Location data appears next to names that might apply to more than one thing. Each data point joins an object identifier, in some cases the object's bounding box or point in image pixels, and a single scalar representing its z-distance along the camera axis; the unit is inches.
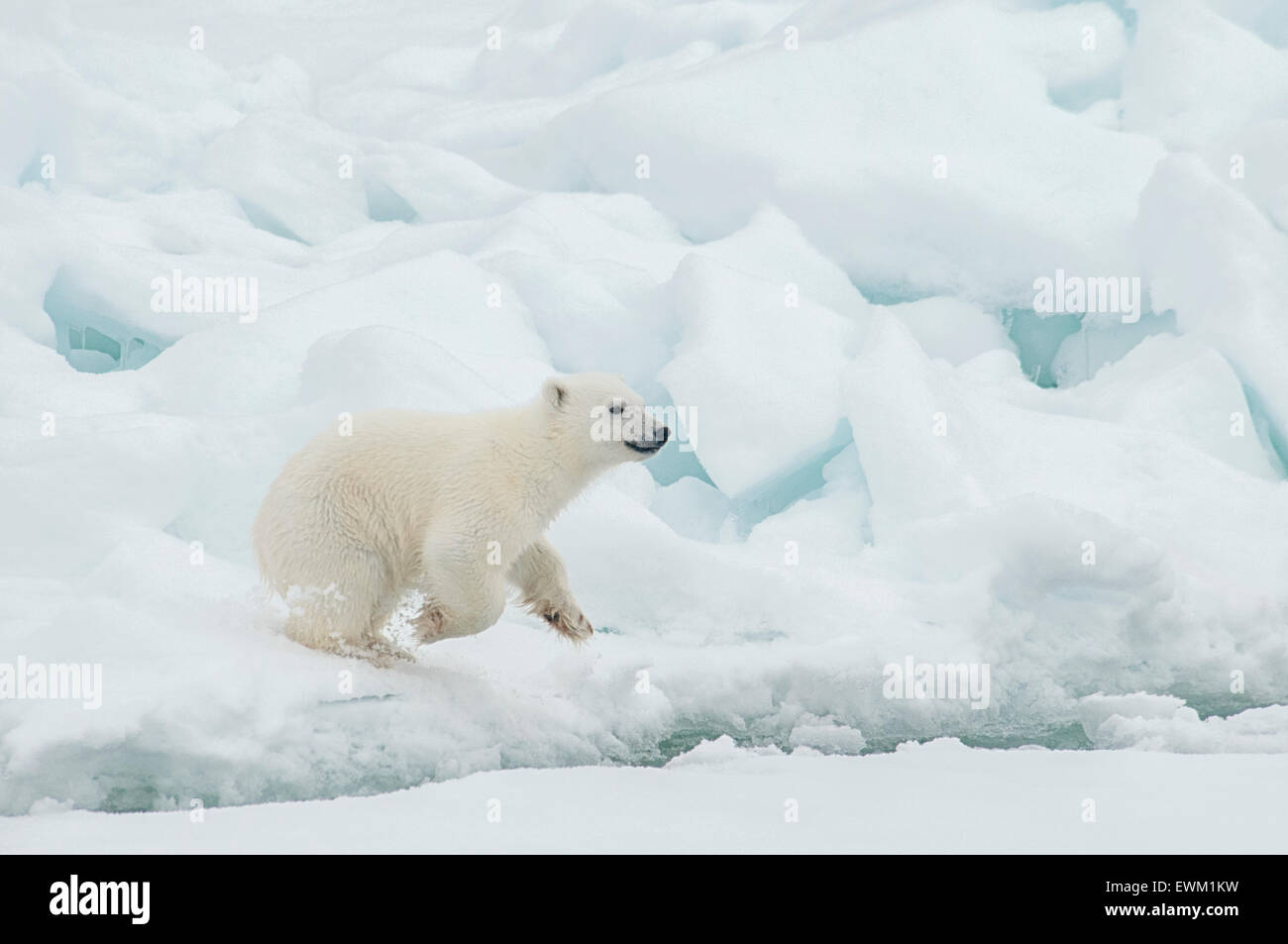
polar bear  262.1
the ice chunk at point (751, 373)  458.6
